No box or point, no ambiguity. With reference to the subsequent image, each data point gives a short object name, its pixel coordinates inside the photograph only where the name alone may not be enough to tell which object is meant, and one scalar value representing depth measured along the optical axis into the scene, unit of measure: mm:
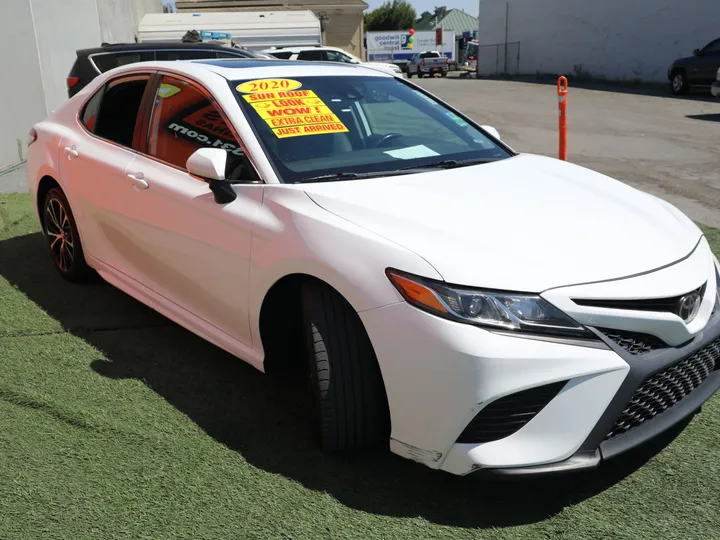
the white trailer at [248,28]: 22812
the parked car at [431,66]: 43562
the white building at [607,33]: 26547
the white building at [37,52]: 9672
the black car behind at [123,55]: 9531
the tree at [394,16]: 83250
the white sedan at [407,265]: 2338
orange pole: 6712
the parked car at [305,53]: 18516
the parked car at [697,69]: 19484
